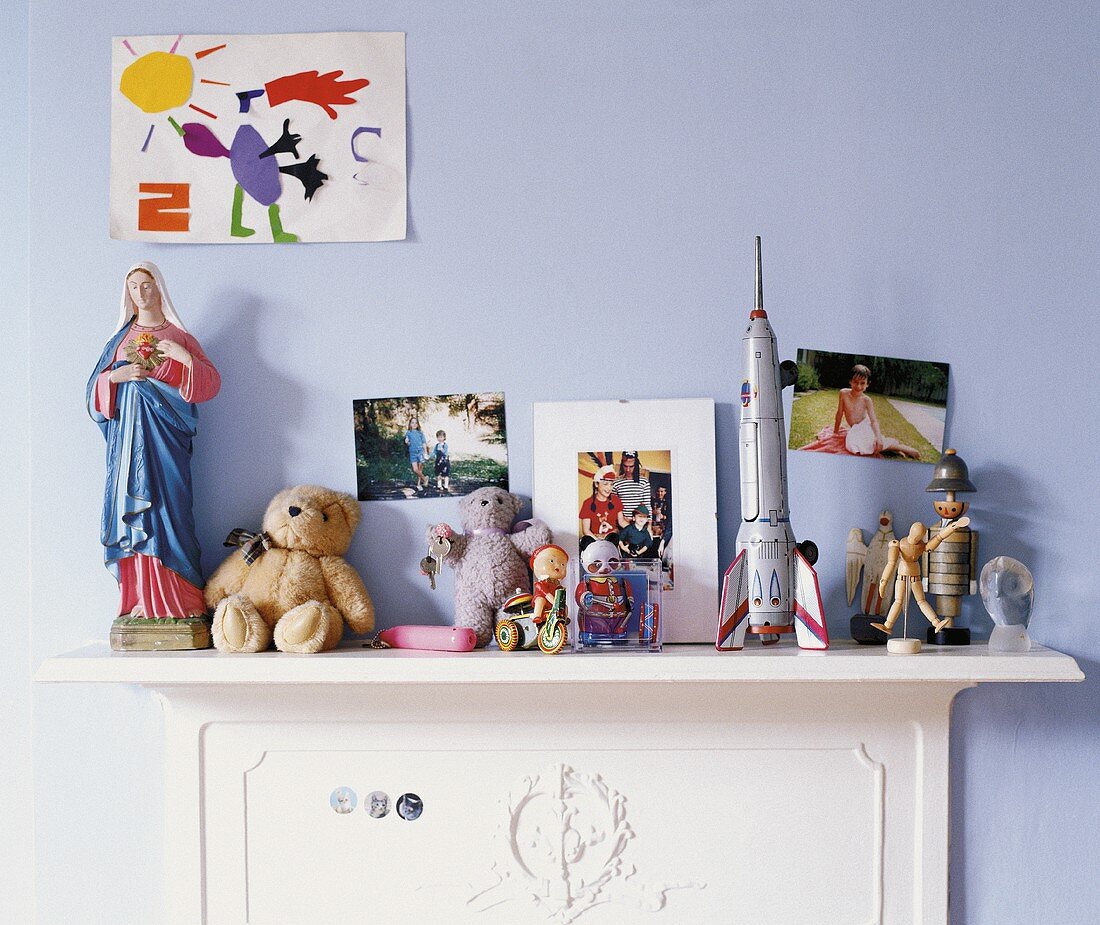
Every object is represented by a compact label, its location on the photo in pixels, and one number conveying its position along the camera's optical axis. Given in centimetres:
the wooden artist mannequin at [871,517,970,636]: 114
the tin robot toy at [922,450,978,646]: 117
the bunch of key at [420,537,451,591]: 119
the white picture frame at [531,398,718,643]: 122
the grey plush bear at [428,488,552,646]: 118
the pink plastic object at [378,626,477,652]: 115
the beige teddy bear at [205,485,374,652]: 115
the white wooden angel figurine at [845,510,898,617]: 121
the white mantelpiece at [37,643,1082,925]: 121
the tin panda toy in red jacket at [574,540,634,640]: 116
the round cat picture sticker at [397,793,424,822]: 123
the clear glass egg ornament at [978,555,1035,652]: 114
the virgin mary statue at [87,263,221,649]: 117
